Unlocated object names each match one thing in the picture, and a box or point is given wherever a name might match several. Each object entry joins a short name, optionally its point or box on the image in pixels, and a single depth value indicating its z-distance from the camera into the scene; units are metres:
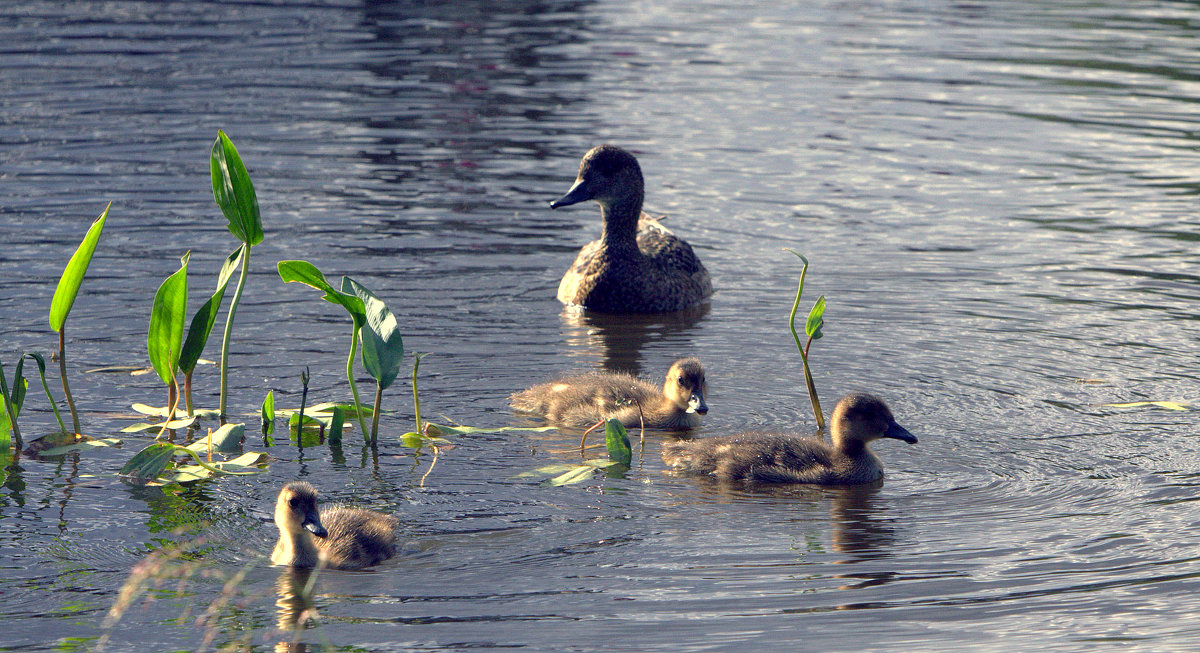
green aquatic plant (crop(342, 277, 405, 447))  13.50
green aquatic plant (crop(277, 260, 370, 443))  13.03
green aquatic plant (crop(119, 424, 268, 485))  12.55
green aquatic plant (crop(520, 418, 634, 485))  13.14
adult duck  19.92
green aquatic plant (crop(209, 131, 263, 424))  12.98
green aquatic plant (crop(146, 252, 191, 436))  13.47
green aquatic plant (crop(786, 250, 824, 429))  14.12
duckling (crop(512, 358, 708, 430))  14.19
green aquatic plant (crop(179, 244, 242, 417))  13.54
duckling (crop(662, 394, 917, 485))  13.05
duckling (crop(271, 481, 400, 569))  10.80
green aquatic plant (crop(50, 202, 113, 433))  13.03
